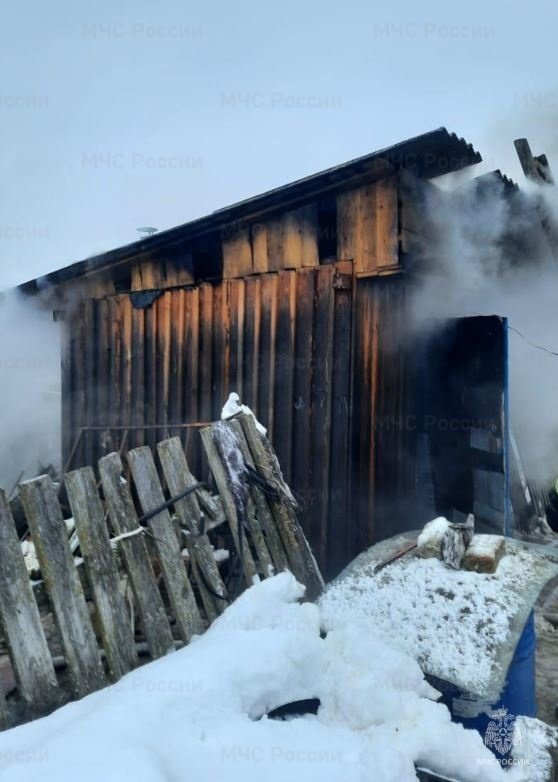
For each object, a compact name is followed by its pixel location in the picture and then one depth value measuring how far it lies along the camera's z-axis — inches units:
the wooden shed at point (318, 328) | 217.3
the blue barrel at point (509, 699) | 88.6
